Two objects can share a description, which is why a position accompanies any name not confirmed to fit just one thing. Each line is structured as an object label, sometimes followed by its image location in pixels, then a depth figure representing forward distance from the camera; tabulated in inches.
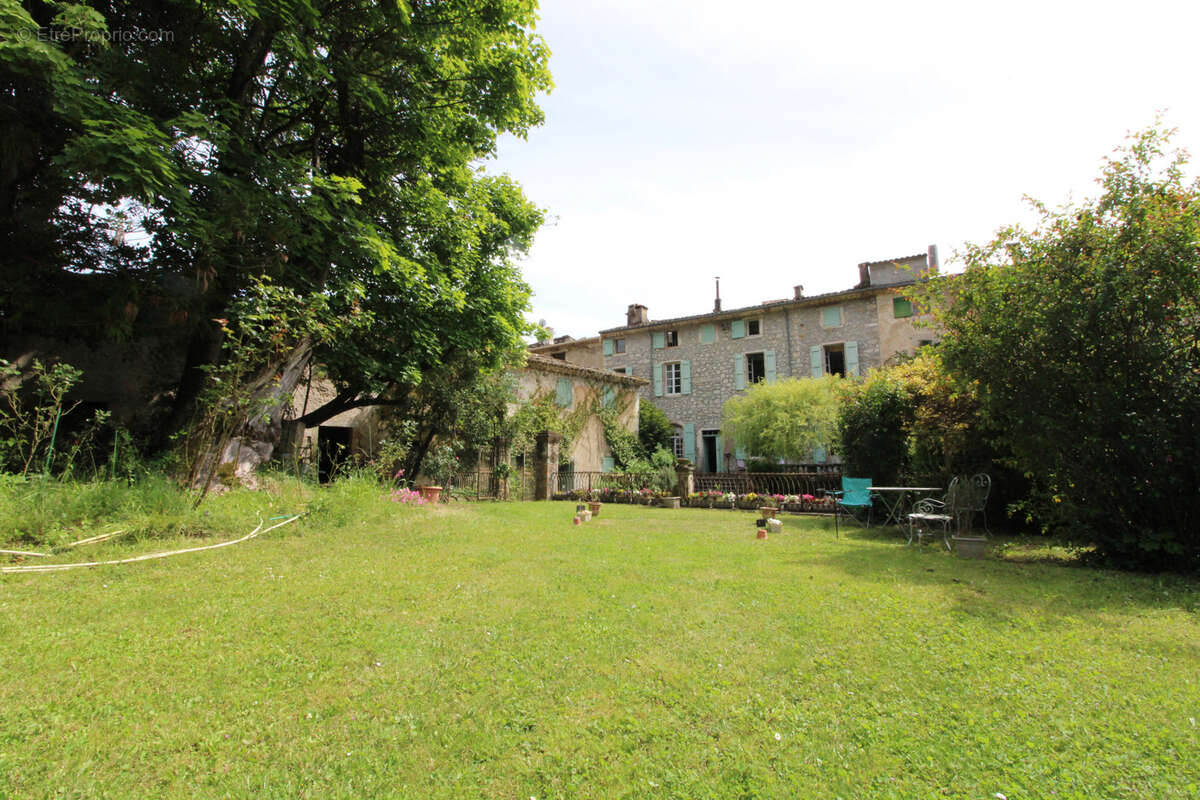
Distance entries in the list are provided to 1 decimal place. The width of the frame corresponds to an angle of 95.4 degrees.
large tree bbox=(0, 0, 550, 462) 266.4
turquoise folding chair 354.0
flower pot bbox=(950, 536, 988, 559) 264.1
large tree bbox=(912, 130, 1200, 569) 220.7
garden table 347.6
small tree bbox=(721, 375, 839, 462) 709.9
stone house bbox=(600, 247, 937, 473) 871.7
